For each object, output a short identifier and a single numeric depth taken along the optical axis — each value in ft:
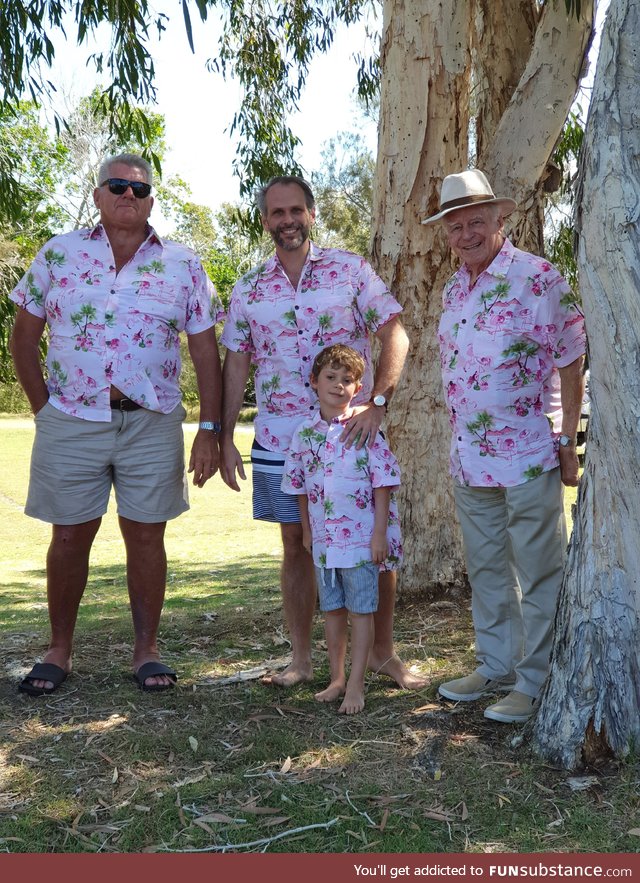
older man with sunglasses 13.71
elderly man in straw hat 12.19
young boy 12.89
